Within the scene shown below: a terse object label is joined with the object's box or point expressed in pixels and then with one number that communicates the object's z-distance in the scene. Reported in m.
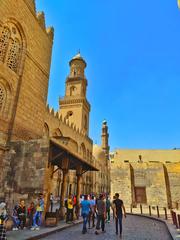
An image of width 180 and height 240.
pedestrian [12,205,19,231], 7.18
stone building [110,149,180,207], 24.50
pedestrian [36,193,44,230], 7.61
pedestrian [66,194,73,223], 9.45
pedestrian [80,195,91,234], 7.55
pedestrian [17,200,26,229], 7.46
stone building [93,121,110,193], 51.59
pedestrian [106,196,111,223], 11.28
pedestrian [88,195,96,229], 9.38
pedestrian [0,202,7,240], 4.98
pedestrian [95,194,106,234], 7.57
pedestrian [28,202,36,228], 7.76
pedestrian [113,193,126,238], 7.17
